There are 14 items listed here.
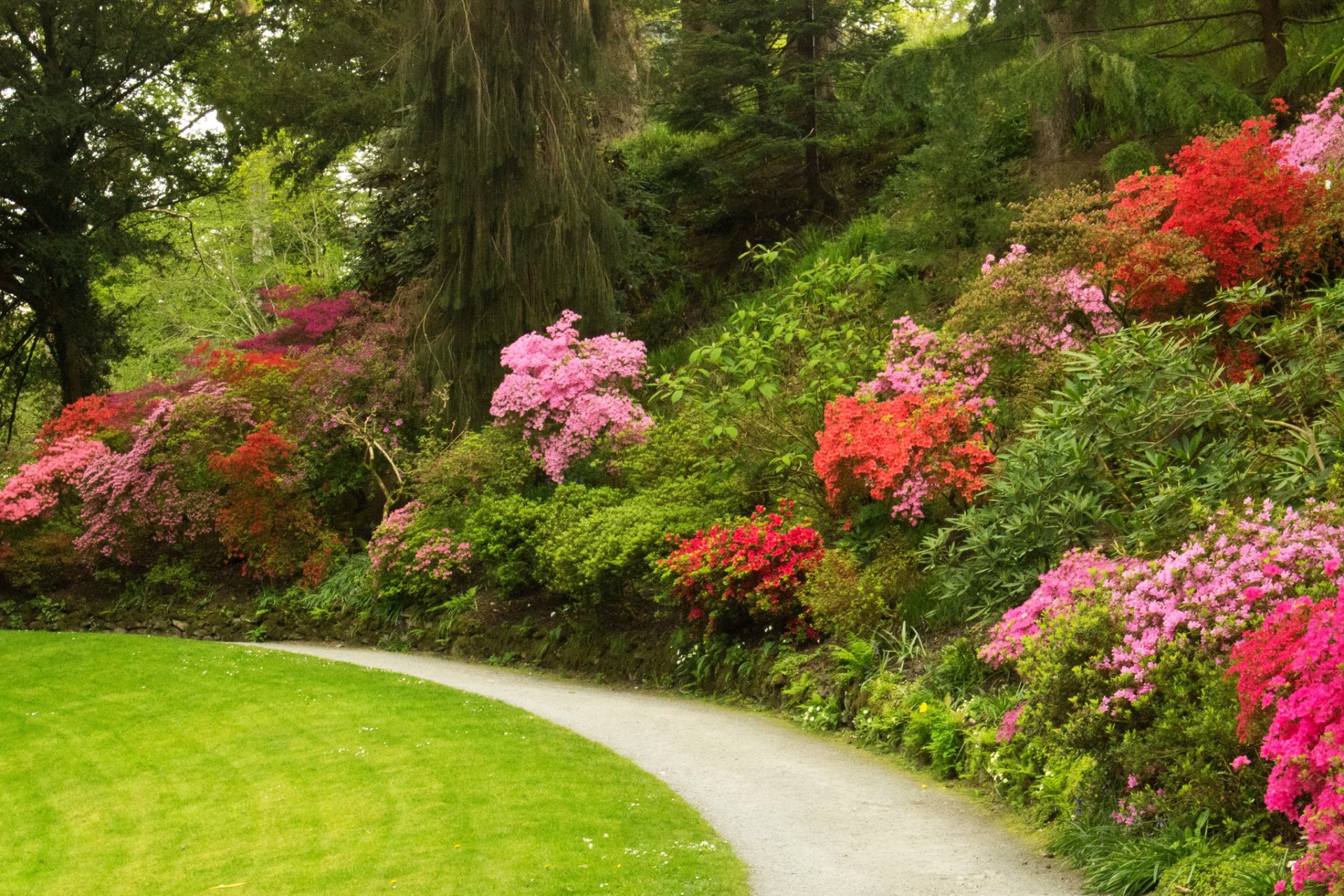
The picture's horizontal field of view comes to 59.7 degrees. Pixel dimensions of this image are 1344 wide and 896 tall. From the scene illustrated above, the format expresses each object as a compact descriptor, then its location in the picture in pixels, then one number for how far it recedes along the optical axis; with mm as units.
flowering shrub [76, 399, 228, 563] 15867
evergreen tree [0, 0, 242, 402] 19797
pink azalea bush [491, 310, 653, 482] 12766
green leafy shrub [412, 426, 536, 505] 13367
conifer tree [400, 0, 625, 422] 14805
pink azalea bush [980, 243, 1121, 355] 9398
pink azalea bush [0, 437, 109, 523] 17031
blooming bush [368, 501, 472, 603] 13062
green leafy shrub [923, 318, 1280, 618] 7188
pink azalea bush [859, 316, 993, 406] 9688
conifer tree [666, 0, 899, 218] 17281
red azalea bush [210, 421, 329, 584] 14945
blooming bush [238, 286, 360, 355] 17672
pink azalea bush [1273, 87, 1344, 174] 9516
